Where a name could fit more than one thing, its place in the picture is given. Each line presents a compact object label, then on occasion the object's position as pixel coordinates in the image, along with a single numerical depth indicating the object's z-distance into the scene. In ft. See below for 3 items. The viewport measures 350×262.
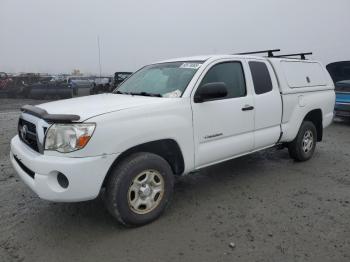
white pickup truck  10.20
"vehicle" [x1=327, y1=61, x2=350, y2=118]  32.37
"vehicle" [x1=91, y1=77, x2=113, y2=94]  67.96
